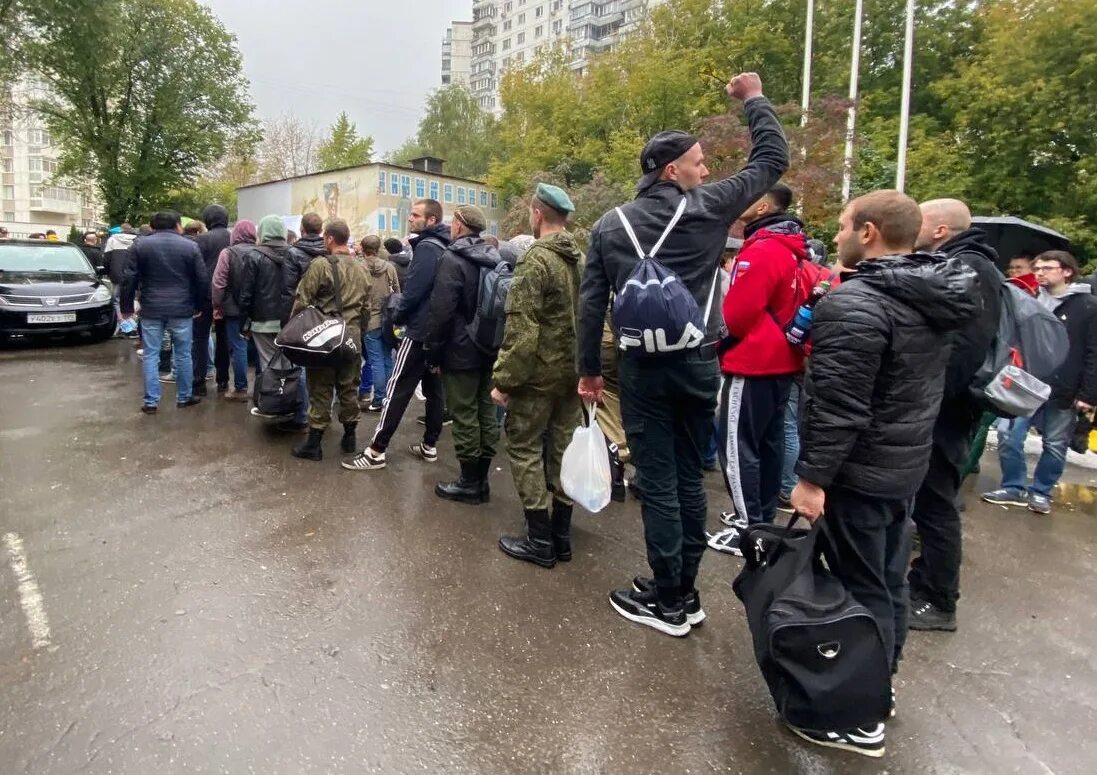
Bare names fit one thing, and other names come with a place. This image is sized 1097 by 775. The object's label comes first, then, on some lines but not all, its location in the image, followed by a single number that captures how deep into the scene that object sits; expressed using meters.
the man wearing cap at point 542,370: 3.63
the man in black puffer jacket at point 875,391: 2.26
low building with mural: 33.88
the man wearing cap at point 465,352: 4.55
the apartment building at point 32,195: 70.06
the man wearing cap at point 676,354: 3.00
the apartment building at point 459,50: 99.25
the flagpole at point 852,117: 15.91
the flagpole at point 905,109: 16.05
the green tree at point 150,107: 26.08
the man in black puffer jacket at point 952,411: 3.24
